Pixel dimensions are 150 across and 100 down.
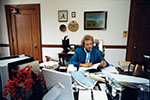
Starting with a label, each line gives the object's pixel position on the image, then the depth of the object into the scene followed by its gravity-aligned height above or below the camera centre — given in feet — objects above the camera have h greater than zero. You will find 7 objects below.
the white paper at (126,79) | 2.12 -0.87
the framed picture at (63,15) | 10.03 +2.56
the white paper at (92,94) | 2.43 -1.38
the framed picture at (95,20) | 9.63 +2.01
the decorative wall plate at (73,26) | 10.08 +1.48
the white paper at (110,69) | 3.89 -1.17
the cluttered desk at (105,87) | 2.14 -1.20
